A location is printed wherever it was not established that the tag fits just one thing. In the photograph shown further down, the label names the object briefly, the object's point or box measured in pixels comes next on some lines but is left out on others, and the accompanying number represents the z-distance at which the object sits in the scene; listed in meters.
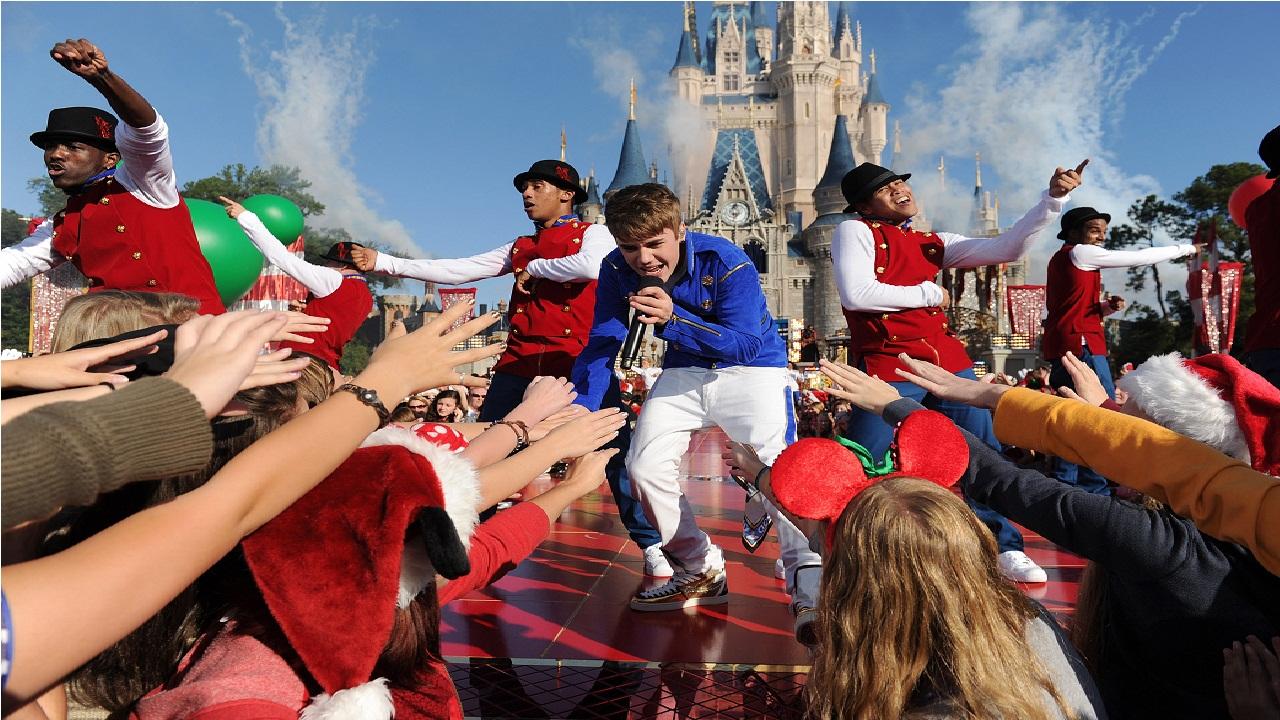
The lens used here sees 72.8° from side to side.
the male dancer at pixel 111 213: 3.56
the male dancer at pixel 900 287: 3.96
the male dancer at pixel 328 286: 4.81
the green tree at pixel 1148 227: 37.22
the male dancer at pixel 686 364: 3.59
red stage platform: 2.78
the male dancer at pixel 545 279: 4.40
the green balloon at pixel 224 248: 6.96
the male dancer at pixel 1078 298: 5.90
